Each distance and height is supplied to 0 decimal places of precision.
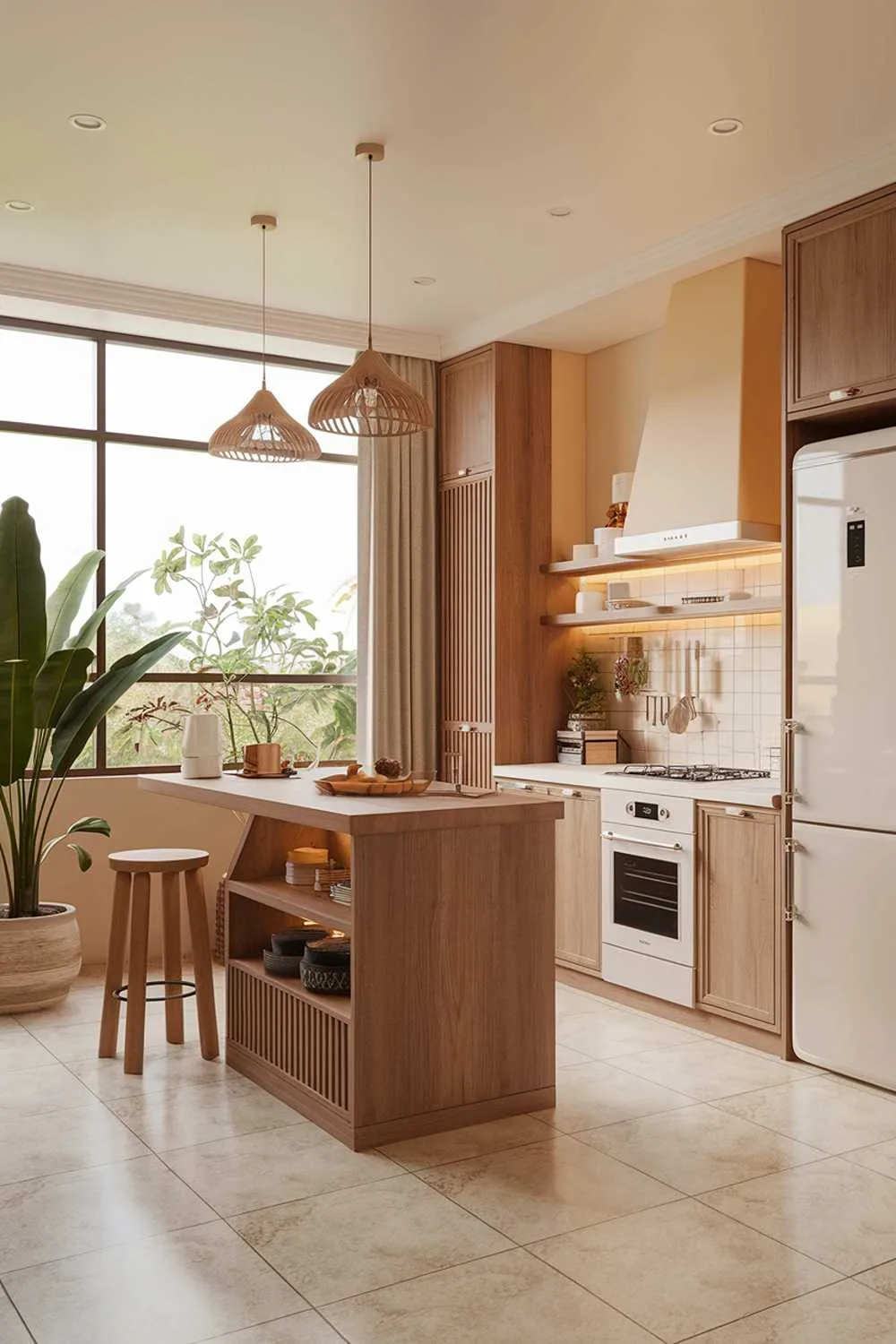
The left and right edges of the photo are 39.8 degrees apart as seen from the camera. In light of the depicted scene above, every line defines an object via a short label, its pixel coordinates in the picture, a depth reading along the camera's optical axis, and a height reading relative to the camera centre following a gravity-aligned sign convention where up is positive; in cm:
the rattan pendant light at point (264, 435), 457 +90
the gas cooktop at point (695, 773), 487 -40
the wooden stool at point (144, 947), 405 -93
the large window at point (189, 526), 576 +74
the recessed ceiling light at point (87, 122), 380 +171
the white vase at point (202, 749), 439 -27
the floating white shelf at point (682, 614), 481 +26
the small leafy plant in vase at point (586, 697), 591 -11
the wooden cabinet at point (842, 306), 393 +121
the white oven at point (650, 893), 464 -85
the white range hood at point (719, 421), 470 +100
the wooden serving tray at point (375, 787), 378 -35
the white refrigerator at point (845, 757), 387 -27
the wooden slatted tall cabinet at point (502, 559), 591 +56
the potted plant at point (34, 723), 461 -19
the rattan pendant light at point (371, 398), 403 +91
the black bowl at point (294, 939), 394 -85
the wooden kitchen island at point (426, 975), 336 -85
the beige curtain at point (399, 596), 619 +39
